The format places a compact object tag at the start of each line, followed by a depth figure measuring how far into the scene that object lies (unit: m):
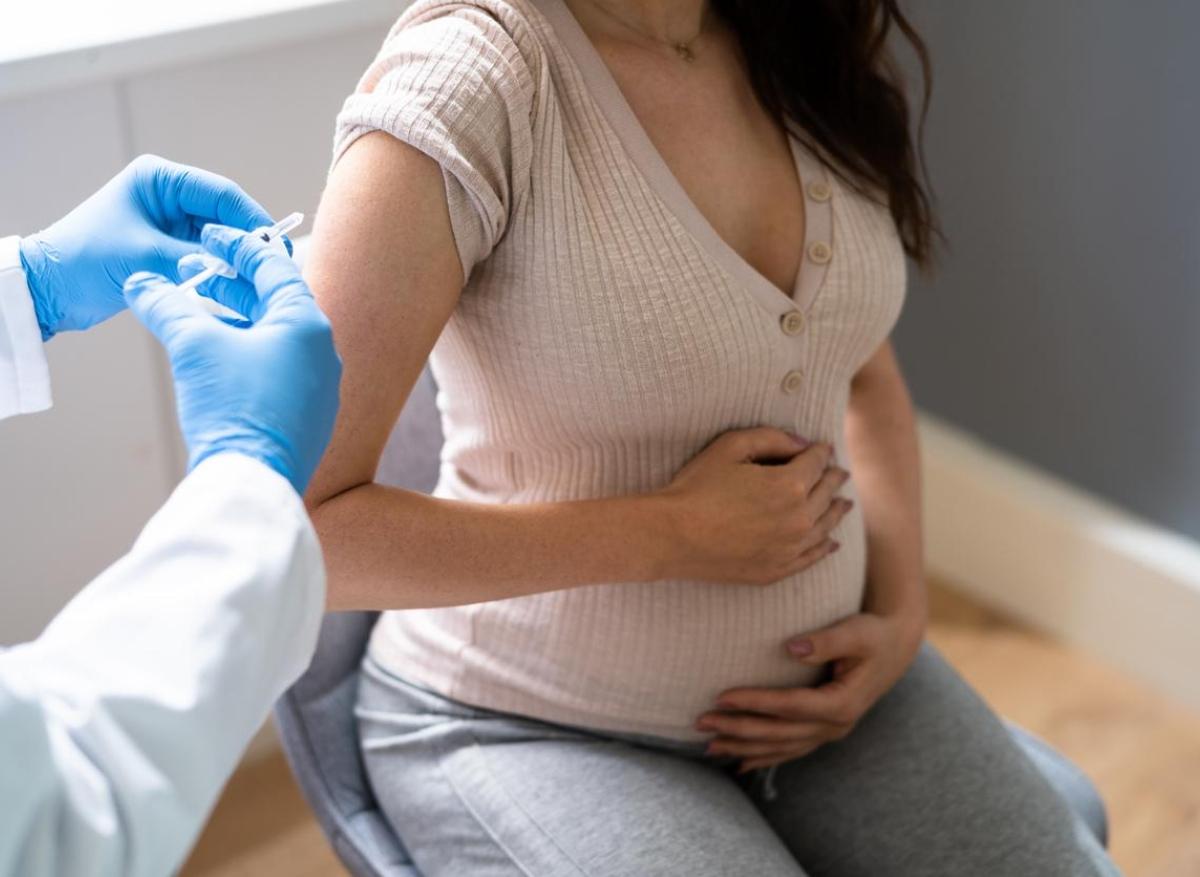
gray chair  1.16
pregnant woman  1.00
